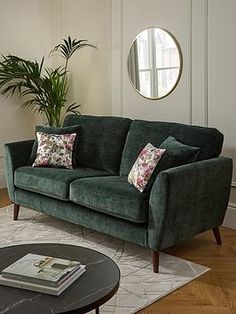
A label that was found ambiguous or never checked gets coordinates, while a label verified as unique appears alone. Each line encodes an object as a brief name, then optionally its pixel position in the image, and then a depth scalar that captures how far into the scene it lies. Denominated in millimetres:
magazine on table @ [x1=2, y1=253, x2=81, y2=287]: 1926
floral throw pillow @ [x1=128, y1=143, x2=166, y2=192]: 3116
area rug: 2629
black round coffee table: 1775
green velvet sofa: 2947
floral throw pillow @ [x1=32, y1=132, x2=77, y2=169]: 3973
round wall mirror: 4133
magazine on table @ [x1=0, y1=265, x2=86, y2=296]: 1882
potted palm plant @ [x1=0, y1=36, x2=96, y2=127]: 4996
